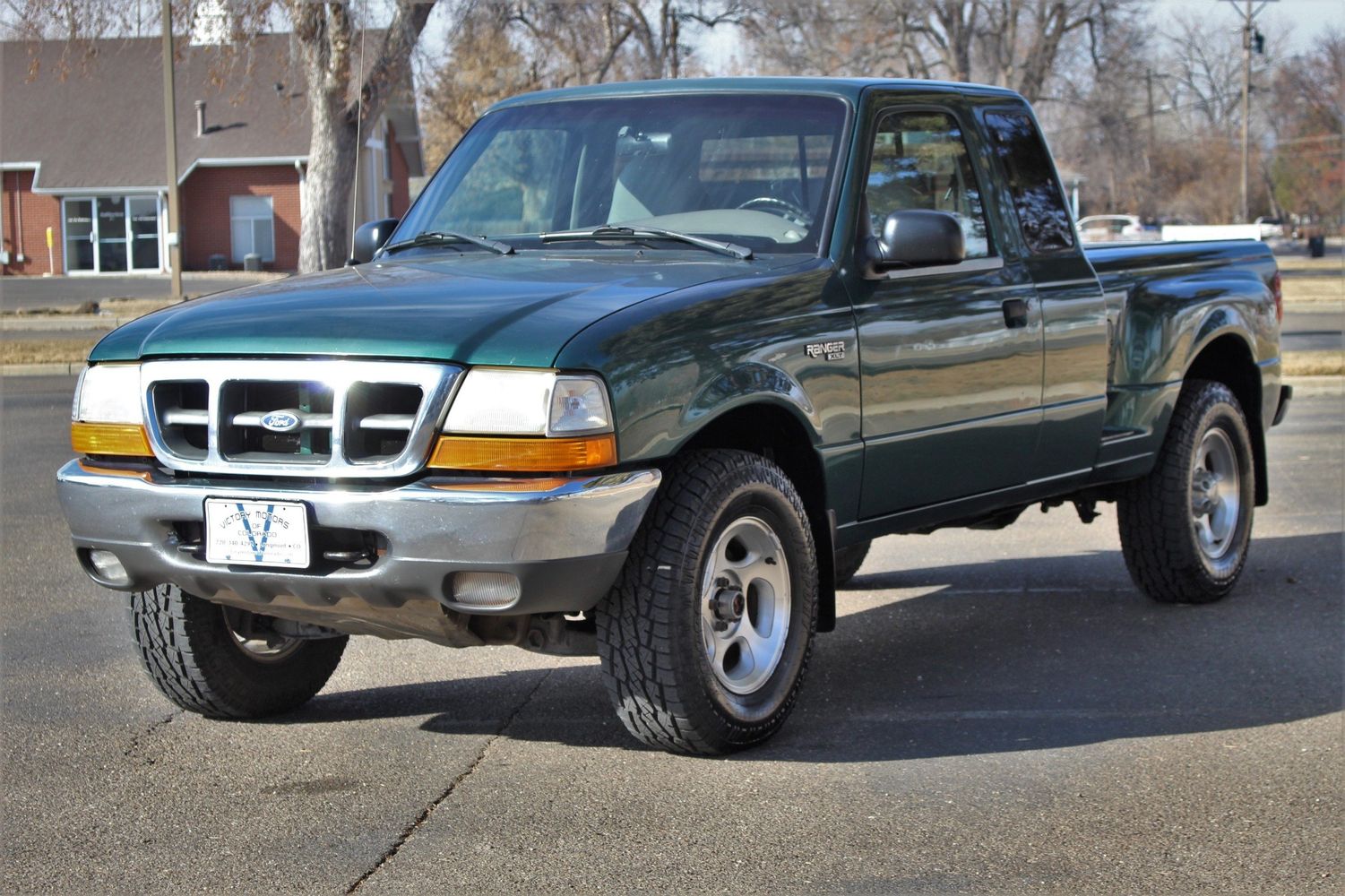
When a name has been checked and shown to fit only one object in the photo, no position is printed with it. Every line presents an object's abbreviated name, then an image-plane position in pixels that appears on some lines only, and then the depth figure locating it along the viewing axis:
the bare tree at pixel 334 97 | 22.19
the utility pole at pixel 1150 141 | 49.72
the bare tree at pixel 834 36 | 41.78
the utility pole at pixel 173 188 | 26.83
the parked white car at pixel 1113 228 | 57.08
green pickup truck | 4.25
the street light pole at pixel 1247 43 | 47.17
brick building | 51.16
